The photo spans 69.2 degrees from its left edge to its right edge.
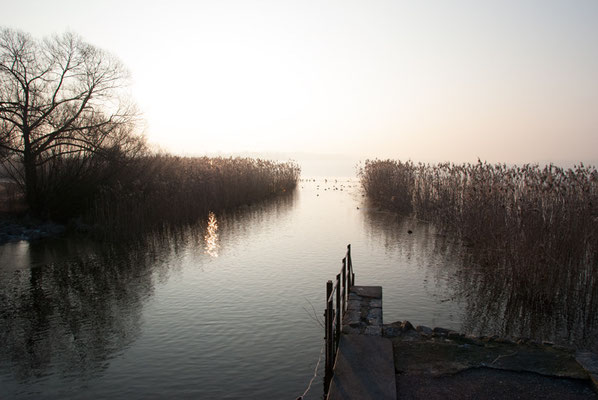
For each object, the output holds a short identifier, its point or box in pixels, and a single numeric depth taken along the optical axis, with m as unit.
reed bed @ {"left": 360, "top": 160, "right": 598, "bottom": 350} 8.19
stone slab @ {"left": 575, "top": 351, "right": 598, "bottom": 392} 5.15
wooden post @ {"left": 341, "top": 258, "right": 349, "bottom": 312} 7.24
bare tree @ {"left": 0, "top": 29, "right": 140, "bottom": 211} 17.50
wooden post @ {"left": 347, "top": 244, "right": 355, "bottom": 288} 8.59
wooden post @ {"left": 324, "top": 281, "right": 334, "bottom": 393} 5.25
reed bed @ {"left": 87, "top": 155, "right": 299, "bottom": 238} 17.67
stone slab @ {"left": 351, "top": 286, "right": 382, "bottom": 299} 8.26
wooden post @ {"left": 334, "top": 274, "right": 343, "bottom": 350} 6.00
